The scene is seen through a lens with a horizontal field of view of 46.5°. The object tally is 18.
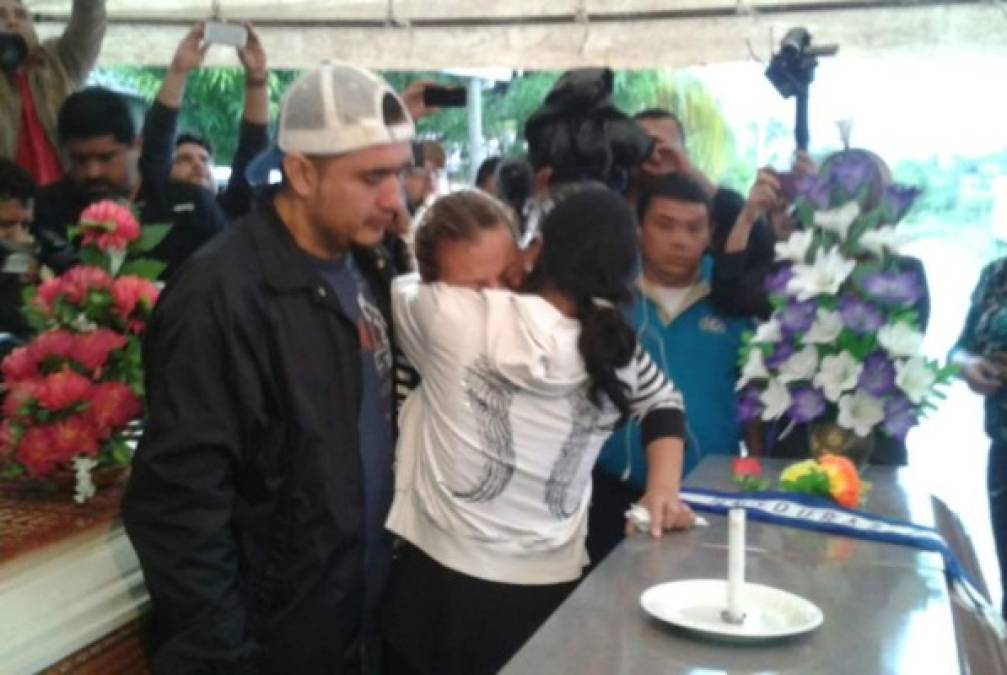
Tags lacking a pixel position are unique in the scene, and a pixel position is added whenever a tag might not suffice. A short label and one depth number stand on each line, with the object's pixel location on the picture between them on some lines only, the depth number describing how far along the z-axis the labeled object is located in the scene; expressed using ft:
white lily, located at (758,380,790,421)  7.42
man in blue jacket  8.07
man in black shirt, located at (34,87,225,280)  9.42
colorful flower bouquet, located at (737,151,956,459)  7.25
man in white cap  5.49
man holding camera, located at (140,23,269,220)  8.54
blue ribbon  6.03
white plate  4.97
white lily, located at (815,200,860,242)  7.45
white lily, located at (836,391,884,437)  7.32
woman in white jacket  6.19
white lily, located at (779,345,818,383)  7.38
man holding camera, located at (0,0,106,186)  11.05
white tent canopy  9.95
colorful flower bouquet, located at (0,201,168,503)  6.21
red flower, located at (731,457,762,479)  7.40
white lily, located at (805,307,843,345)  7.29
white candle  5.18
